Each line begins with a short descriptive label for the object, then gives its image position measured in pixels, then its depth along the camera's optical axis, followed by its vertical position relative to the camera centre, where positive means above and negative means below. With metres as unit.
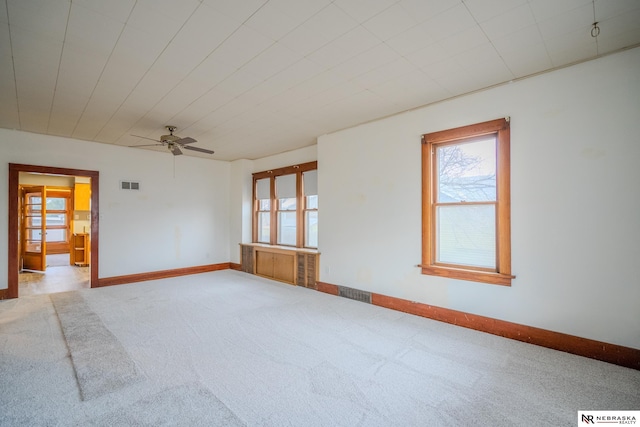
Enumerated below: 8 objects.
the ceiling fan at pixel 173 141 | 4.67 +1.20
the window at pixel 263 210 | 7.32 +0.16
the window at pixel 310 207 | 6.20 +0.20
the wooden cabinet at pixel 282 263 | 5.73 -1.00
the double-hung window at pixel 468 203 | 3.47 +0.17
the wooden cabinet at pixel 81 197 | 8.84 +0.57
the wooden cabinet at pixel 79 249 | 8.73 -0.97
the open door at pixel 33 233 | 7.47 -0.42
